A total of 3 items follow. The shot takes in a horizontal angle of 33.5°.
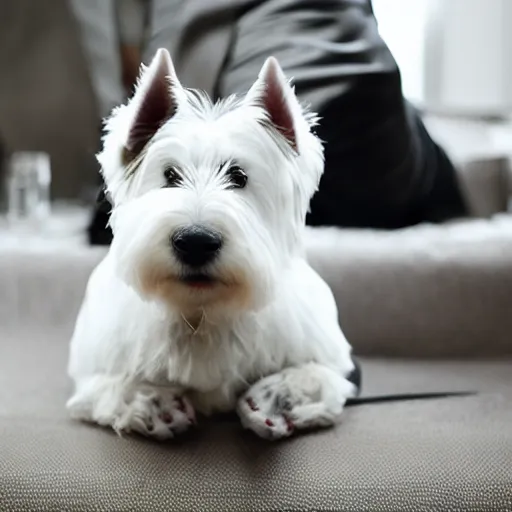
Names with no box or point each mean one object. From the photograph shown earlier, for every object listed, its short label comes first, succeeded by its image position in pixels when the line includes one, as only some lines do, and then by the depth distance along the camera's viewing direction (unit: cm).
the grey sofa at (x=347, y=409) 92
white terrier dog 90
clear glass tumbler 187
